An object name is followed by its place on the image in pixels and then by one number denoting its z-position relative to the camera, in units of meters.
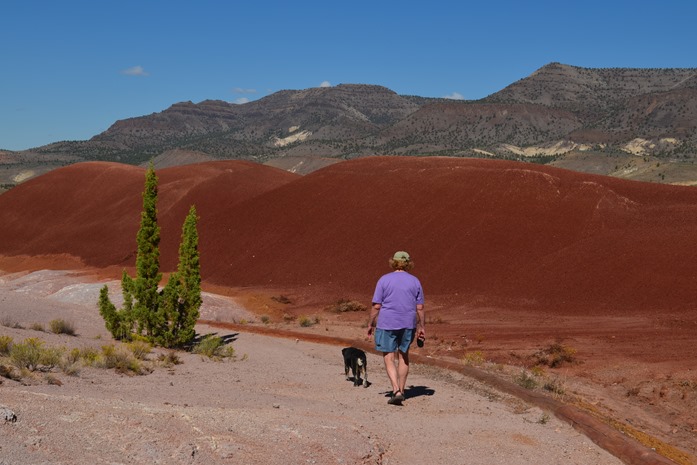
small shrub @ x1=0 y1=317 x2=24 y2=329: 14.44
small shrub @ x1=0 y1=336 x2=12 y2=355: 10.38
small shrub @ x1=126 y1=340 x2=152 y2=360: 12.85
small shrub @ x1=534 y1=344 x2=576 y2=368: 14.96
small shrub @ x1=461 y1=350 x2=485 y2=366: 14.50
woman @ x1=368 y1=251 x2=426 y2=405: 9.23
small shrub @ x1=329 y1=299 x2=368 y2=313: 27.72
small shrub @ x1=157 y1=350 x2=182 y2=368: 12.38
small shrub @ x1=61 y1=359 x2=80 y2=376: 9.55
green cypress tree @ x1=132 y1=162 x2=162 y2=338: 16.11
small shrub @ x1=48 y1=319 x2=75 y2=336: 14.88
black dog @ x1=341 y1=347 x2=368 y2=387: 11.09
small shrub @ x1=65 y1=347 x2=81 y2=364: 10.58
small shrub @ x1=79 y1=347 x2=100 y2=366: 10.67
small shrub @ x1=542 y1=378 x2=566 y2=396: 11.27
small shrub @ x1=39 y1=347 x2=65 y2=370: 9.59
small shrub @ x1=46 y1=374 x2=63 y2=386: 8.54
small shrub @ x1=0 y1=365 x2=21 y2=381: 8.42
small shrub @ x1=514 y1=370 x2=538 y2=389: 11.41
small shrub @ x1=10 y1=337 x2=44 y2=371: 9.30
